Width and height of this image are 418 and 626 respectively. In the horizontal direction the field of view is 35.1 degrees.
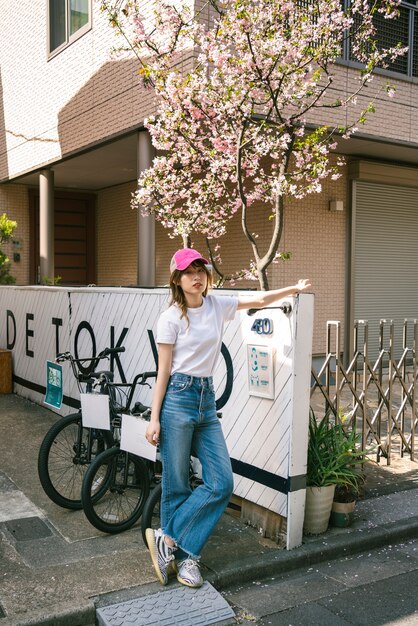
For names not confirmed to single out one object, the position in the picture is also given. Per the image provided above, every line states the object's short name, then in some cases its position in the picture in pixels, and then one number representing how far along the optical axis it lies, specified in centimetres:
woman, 384
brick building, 1062
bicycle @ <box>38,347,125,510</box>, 497
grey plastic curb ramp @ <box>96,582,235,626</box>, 352
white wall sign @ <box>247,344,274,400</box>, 448
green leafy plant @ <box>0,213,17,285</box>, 1148
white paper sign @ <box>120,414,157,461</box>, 432
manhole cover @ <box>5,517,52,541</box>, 455
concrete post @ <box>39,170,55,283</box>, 1323
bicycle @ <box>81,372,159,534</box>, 465
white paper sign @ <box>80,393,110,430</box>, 492
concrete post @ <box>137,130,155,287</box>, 983
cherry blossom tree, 626
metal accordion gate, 538
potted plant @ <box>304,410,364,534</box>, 464
